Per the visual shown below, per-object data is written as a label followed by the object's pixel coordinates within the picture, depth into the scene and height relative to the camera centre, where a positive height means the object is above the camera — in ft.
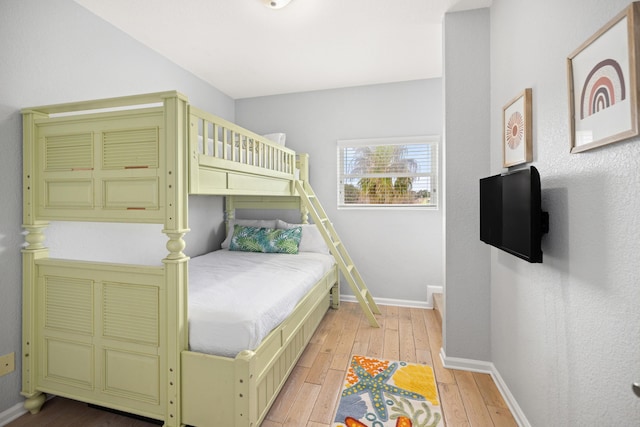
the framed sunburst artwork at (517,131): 5.11 +1.54
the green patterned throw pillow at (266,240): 10.55 -0.90
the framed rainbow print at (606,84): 2.88 +1.42
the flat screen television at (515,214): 4.34 +0.00
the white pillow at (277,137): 11.56 +3.02
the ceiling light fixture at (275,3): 6.66 +4.78
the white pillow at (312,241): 10.81 -0.96
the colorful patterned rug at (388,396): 5.42 -3.70
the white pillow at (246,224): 11.66 -0.36
